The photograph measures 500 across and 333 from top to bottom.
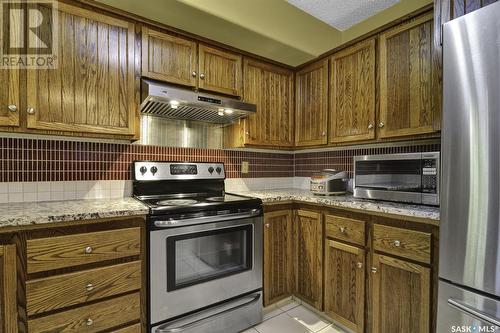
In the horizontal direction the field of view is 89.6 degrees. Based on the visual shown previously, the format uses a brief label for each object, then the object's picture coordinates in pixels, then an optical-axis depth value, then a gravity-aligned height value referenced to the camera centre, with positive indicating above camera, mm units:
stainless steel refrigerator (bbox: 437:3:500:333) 1003 -59
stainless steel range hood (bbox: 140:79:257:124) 1587 +388
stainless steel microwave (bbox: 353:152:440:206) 1489 -103
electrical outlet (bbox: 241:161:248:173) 2473 -61
